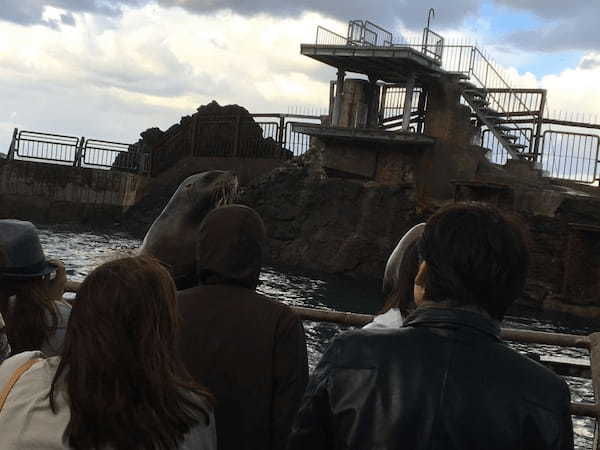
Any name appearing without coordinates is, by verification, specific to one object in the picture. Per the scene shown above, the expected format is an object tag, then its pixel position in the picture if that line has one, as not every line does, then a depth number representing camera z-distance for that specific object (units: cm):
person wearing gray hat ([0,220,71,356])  294
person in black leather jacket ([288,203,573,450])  175
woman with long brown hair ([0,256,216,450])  191
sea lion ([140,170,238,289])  438
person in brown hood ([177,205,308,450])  266
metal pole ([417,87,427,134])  2678
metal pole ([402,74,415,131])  2500
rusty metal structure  2353
